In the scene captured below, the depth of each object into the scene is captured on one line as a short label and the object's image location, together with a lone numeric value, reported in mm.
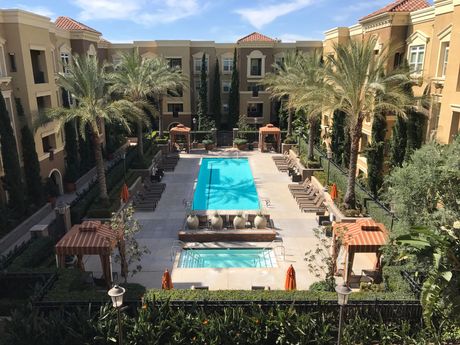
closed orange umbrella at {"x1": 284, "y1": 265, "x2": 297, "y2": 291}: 14258
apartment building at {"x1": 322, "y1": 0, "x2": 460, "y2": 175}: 18484
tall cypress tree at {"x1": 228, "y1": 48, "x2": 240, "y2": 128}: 48094
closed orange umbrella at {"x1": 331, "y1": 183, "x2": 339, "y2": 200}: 24062
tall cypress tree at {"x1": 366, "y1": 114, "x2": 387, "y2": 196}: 24438
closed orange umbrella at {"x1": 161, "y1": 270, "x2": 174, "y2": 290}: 14252
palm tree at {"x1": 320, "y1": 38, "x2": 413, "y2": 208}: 20016
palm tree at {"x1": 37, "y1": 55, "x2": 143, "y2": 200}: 20719
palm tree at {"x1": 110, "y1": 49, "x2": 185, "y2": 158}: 29595
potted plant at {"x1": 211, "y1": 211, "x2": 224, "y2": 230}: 21084
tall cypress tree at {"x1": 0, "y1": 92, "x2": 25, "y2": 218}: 20641
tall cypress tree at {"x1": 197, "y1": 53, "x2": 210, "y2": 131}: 47838
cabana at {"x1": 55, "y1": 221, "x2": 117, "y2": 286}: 14547
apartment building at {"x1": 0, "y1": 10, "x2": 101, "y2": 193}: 22047
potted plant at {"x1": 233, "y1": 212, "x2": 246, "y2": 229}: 21250
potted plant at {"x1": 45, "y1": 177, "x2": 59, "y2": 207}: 24983
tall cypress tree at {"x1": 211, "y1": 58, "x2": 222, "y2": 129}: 48969
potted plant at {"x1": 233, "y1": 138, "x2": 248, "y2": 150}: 43125
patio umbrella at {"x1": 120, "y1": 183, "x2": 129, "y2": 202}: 24156
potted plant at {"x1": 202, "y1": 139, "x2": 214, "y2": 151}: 42688
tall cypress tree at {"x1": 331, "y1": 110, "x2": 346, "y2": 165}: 33156
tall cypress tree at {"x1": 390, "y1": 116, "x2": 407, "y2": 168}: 23219
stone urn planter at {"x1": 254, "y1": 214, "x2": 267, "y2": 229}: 21181
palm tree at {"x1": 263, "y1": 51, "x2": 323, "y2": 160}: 30264
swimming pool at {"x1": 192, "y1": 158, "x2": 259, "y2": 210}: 26859
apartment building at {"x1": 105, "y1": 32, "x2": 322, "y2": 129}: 48125
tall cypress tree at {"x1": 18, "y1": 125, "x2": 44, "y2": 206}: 22922
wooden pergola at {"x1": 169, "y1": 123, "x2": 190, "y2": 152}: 40781
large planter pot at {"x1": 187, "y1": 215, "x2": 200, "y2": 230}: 21266
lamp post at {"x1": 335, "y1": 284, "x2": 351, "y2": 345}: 9375
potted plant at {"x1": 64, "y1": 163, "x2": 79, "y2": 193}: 28156
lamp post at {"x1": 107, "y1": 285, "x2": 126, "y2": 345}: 9028
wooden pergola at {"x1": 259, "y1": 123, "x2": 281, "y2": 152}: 40719
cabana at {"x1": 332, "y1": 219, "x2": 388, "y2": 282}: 14930
